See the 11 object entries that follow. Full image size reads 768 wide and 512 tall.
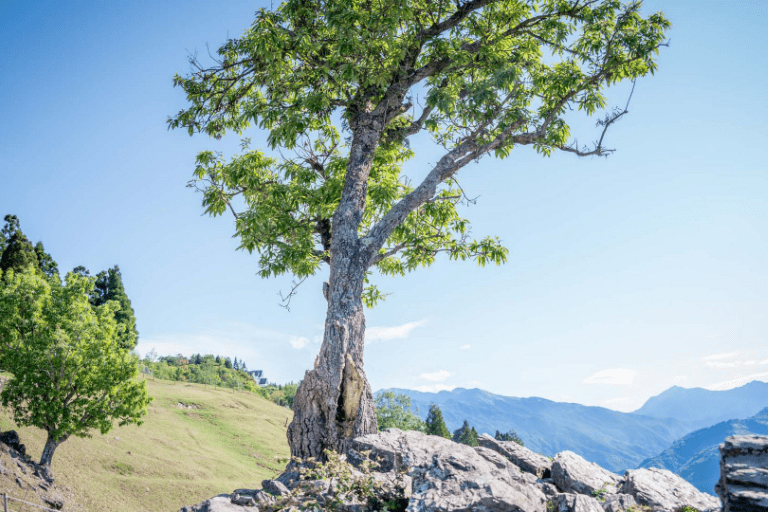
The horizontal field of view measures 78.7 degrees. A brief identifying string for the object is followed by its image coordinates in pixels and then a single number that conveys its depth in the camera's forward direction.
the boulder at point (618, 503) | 6.31
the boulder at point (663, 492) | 6.41
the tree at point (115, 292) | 68.81
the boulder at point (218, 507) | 6.29
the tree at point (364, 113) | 9.73
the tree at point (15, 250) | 50.72
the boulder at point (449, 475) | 5.48
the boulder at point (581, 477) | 7.42
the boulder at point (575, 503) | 5.87
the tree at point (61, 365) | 26.17
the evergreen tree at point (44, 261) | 58.22
